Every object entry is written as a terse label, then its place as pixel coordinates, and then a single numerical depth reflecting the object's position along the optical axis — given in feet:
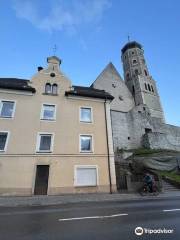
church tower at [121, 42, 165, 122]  148.25
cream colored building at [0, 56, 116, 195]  49.57
